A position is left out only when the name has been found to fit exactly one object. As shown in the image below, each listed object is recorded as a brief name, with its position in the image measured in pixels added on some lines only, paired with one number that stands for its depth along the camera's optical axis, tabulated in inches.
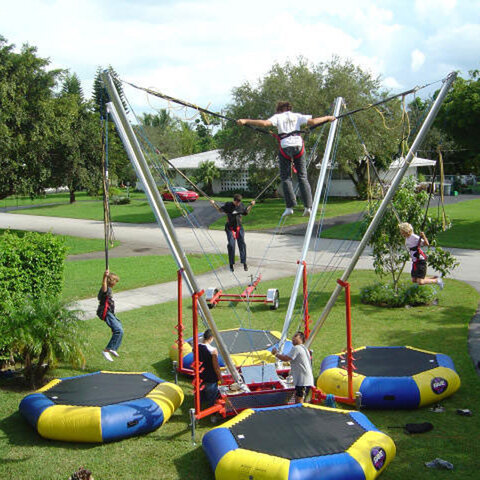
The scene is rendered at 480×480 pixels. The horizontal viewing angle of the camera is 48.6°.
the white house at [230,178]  1889.8
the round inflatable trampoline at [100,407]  301.0
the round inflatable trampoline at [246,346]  405.7
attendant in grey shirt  330.3
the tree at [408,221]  560.1
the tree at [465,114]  993.5
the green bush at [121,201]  2090.3
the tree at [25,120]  1088.2
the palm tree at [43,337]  369.7
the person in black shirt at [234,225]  510.7
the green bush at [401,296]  589.9
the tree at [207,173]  2021.2
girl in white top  453.4
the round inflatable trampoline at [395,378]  340.5
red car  1660.6
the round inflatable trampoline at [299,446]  246.7
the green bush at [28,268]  419.8
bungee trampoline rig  249.8
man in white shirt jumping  365.7
